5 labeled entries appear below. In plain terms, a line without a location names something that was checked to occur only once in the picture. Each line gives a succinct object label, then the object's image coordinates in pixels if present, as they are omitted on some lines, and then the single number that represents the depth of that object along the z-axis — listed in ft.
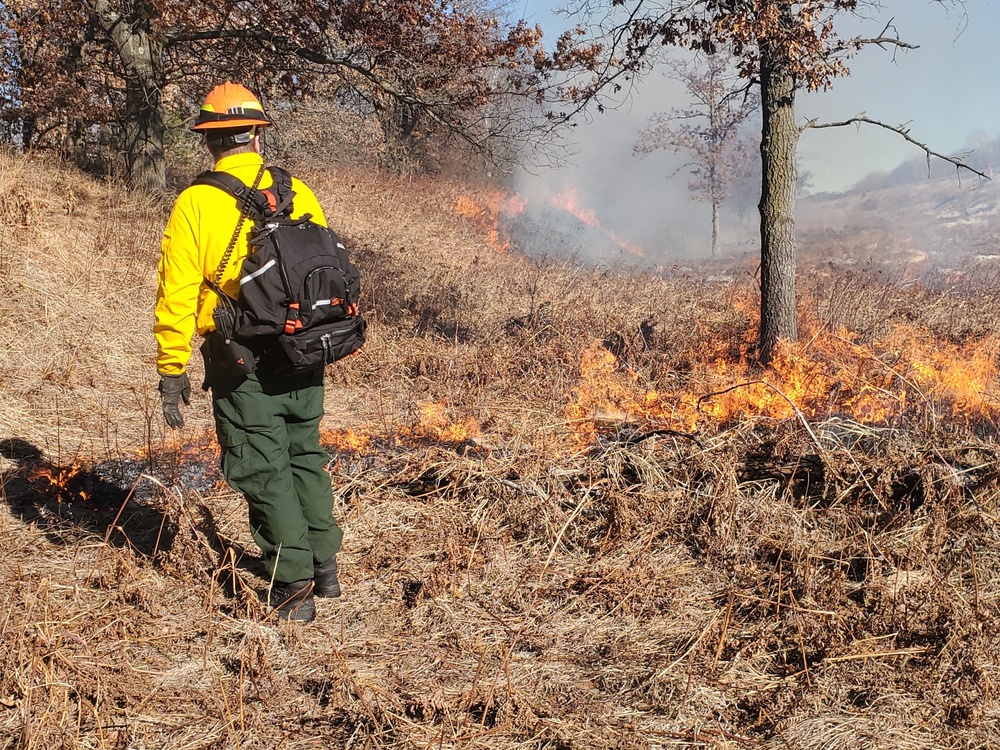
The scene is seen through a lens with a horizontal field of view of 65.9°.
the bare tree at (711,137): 72.13
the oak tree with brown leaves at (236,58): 32.19
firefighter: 10.45
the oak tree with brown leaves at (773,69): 19.49
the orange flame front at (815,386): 16.80
